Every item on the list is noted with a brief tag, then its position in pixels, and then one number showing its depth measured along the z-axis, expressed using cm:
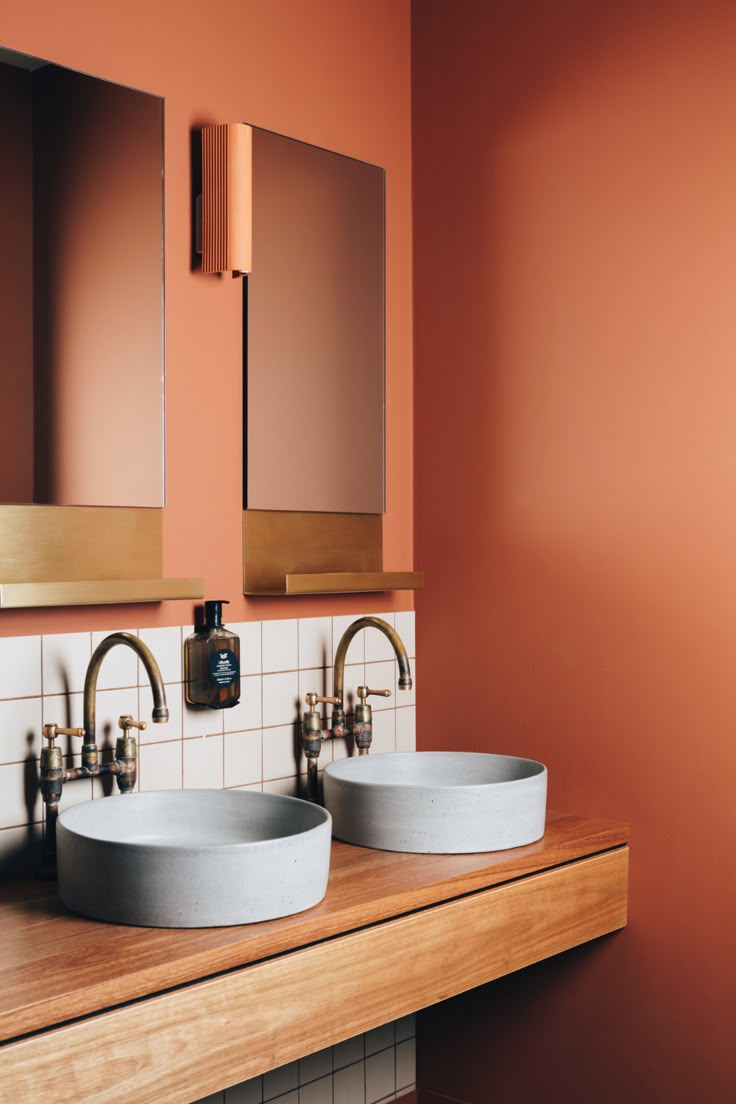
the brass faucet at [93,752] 182
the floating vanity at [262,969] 135
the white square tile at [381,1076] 247
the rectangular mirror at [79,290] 189
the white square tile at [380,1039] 247
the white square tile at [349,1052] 238
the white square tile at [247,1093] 216
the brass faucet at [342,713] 226
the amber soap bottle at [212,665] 210
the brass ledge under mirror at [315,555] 228
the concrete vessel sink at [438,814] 198
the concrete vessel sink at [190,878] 156
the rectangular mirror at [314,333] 230
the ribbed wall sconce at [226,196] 213
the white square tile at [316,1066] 231
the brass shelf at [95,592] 178
